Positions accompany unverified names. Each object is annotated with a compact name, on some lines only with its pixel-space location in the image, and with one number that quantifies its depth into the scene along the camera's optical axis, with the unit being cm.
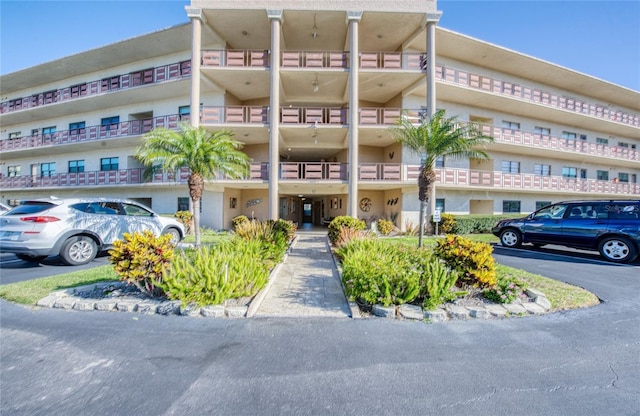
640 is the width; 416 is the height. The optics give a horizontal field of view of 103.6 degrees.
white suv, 680
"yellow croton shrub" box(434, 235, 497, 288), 480
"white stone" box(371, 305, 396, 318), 415
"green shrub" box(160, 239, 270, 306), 430
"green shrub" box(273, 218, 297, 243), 985
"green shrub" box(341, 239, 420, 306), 433
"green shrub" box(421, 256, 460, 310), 428
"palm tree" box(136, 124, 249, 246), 933
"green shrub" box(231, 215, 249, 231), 1601
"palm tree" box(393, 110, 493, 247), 939
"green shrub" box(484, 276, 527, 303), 464
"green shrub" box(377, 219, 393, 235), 1561
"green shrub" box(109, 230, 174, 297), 446
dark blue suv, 802
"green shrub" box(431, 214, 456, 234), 1521
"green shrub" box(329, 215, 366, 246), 1056
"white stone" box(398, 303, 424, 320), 408
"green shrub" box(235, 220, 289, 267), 754
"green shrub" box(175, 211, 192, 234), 1509
